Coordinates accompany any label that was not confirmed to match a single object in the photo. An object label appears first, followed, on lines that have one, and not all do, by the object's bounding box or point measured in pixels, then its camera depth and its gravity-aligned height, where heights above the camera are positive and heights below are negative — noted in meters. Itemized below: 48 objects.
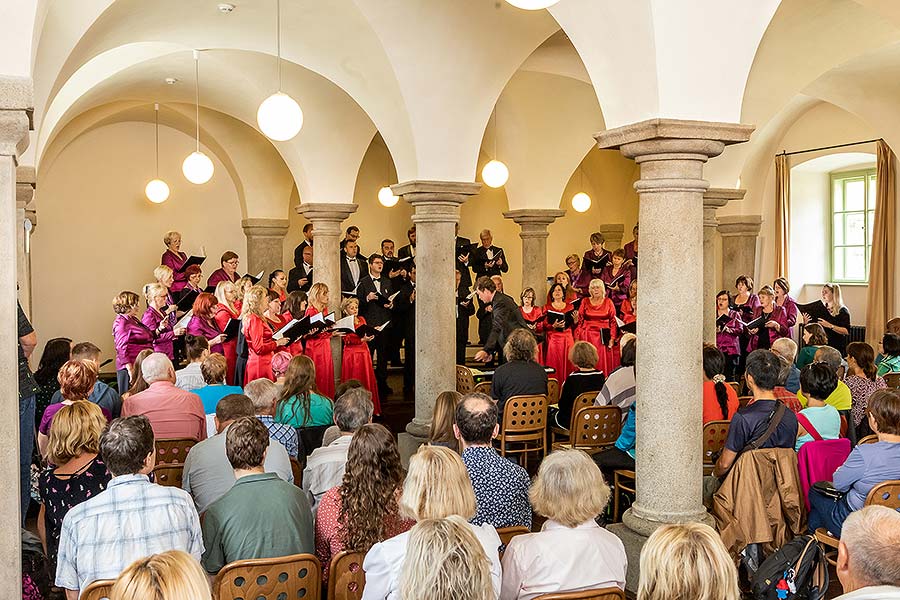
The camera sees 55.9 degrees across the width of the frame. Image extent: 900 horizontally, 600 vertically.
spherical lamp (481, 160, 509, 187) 9.66 +1.20
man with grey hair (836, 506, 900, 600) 2.21 -0.73
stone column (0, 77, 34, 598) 3.03 -0.20
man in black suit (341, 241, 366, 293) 10.79 +0.13
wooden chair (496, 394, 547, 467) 5.84 -0.99
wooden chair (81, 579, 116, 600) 2.49 -0.91
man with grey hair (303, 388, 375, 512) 3.85 -0.78
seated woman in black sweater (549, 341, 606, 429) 6.18 -0.75
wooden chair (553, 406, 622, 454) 5.43 -0.98
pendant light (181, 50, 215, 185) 9.05 +1.22
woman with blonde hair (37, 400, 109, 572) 3.35 -0.73
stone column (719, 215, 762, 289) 11.94 +0.46
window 12.73 +0.79
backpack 2.76 -0.98
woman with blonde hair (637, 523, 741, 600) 2.06 -0.72
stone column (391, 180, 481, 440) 7.55 -0.11
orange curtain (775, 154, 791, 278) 13.31 +0.98
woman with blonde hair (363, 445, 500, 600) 2.61 -0.73
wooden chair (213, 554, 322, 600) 2.64 -0.95
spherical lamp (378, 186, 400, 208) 13.03 +1.26
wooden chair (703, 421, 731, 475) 5.10 -0.98
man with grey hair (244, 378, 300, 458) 4.42 -0.66
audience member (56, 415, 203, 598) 2.80 -0.81
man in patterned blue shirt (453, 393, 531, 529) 3.37 -0.80
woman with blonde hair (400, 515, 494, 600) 2.02 -0.69
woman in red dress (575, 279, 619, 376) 9.44 -0.51
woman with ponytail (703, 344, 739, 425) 5.38 -0.73
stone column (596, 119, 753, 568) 4.47 -0.19
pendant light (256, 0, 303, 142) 6.45 +1.25
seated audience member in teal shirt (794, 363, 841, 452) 4.62 -0.74
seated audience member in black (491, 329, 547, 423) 6.00 -0.67
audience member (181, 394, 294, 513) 3.80 -0.85
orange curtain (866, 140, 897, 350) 11.59 +0.37
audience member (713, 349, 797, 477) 4.25 -0.72
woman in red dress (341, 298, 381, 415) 8.67 -0.83
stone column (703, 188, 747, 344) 8.66 +0.32
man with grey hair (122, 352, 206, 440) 4.68 -0.69
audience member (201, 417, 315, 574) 3.00 -0.86
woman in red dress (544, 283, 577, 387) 9.37 -0.74
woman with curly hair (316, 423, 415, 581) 3.04 -0.81
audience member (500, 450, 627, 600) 2.74 -0.88
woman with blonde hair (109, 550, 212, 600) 1.83 -0.65
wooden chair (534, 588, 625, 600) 2.42 -0.94
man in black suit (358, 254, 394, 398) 10.34 -0.26
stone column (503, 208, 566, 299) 11.29 +0.41
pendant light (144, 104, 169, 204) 11.54 +1.23
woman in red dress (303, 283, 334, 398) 8.44 -0.77
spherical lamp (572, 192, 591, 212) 14.11 +1.27
